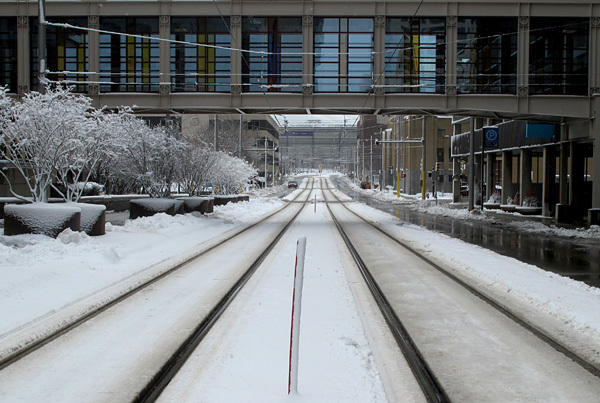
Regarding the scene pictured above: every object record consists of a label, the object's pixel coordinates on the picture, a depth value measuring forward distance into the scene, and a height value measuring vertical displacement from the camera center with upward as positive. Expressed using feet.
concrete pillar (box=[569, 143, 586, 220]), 96.37 +1.32
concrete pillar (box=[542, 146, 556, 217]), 111.75 +2.67
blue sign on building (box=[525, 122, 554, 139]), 98.12 +10.32
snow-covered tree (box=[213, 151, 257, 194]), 143.33 +3.17
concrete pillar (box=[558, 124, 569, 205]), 96.63 +3.85
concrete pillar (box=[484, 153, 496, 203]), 160.79 +4.55
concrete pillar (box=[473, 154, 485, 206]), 130.57 +0.92
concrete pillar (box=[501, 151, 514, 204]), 144.77 +2.80
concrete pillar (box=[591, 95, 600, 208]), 80.48 +5.41
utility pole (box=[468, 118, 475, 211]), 111.55 +3.82
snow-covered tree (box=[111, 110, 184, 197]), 83.51 +4.35
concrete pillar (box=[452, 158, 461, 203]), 174.44 -0.79
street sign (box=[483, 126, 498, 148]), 116.16 +10.67
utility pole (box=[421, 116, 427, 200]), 173.37 +7.10
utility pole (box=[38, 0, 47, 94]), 55.93 +14.57
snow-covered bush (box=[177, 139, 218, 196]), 100.99 +3.61
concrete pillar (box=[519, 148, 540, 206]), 127.54 +3.44
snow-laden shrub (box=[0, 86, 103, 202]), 56.85 +5.51
